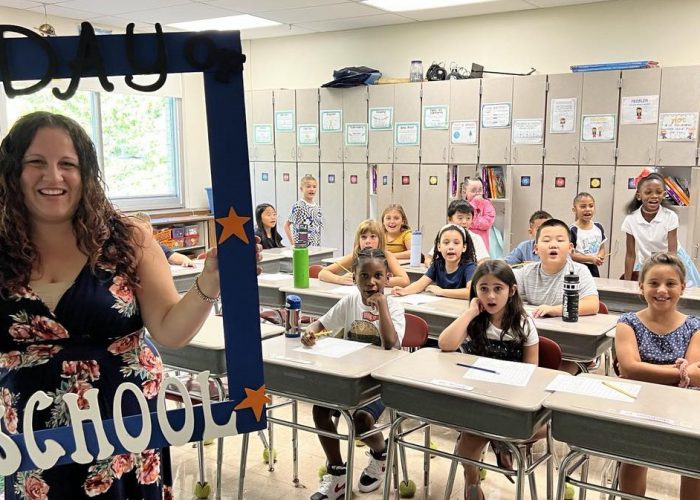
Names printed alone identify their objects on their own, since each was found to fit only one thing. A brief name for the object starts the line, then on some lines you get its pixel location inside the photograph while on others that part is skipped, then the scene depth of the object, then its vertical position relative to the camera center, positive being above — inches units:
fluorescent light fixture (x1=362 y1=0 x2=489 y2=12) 235.8 +59.6
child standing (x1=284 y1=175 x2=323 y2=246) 245.8 -21.6
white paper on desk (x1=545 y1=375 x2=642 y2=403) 78.5 -29.1
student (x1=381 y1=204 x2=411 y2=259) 190.9 -22.2
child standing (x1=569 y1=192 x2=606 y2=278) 187.6 -21.5
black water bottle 117.1 -25.9
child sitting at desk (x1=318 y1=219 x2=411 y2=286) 151.3 -21.1
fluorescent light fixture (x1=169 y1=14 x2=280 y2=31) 265.4 +59.6
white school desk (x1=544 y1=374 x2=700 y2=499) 69.1 -30.2
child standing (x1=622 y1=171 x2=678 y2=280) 193.8 -20.0
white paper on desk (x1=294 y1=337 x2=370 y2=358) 98.3 -29.9
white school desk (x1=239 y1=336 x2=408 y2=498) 89.2 -31.5
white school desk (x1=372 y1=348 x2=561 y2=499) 78.9 -31.3
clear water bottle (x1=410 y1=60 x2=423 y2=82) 262.5 +36.9
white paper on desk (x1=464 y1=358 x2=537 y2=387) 85.6 -29.6
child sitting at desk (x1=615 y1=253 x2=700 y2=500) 91.3 -26.2
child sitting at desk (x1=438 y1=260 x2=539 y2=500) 99.8 -26.7
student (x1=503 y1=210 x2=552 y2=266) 166.8 -24.8
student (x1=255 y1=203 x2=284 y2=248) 213.2 -21.0
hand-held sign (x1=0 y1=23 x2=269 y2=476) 40.1 -1.2
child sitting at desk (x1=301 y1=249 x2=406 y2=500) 105.6 -30.0
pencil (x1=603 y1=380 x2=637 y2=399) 78.2 -28.9
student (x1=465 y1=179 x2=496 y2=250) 234.2 -18.2
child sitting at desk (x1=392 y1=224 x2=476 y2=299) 141.8 -24.6
